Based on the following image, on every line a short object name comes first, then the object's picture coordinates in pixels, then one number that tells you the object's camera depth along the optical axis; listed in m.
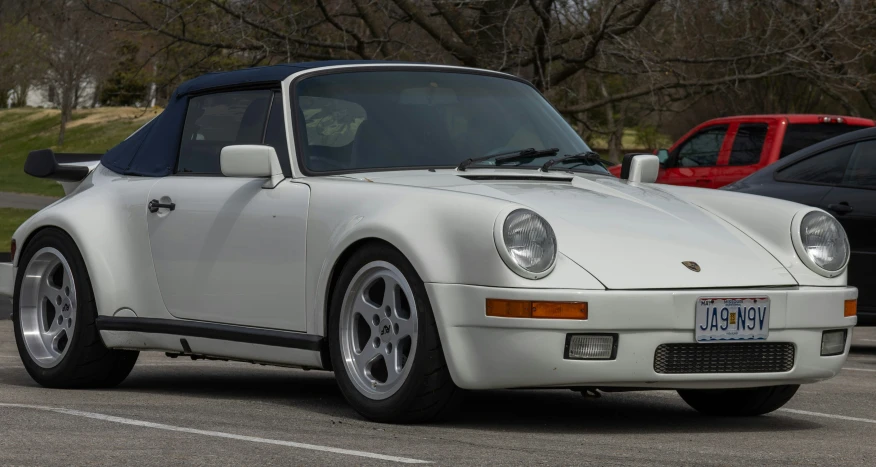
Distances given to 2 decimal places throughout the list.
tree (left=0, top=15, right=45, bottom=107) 59.09
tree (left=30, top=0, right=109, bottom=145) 54.59
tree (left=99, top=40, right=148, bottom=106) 23.17
